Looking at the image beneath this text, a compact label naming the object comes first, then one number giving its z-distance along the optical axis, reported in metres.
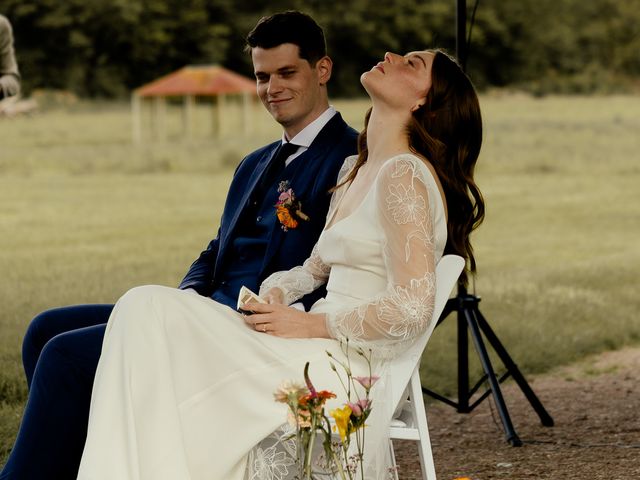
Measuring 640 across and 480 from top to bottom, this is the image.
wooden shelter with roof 31.00
